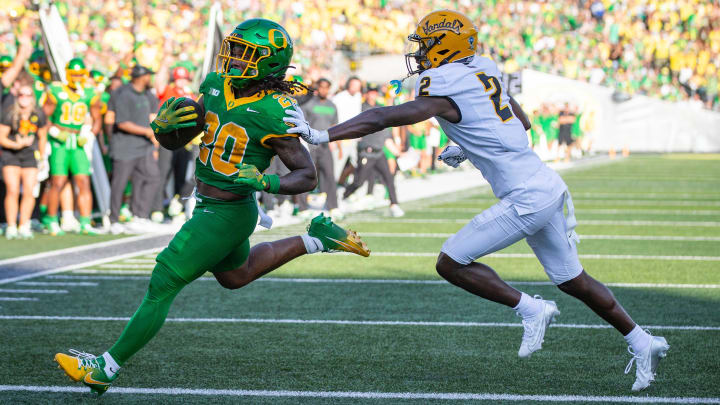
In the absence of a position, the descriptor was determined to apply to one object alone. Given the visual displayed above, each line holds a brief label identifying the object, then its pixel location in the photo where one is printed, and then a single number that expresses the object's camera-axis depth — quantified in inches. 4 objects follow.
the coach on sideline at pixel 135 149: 927.0
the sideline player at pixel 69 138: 893.8
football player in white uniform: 384.2
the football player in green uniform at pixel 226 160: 363.6
